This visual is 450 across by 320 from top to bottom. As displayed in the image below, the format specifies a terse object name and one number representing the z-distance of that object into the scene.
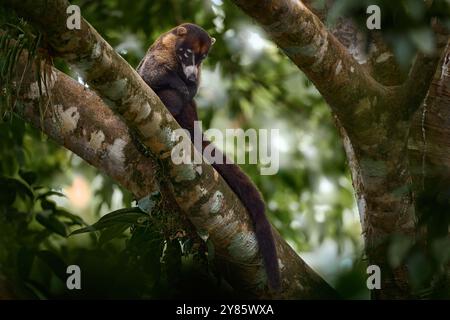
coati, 7.62
